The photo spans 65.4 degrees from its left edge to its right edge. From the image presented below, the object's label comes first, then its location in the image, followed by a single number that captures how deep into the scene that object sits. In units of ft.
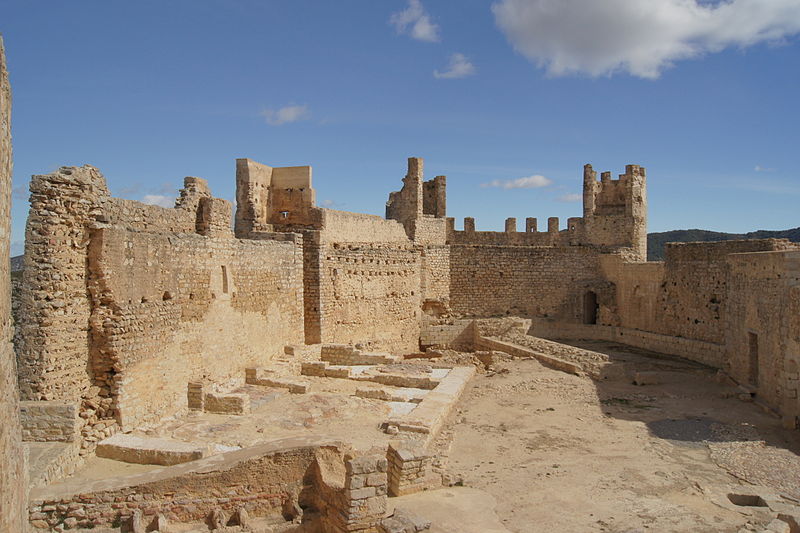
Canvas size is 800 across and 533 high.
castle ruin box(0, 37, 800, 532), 26.53
